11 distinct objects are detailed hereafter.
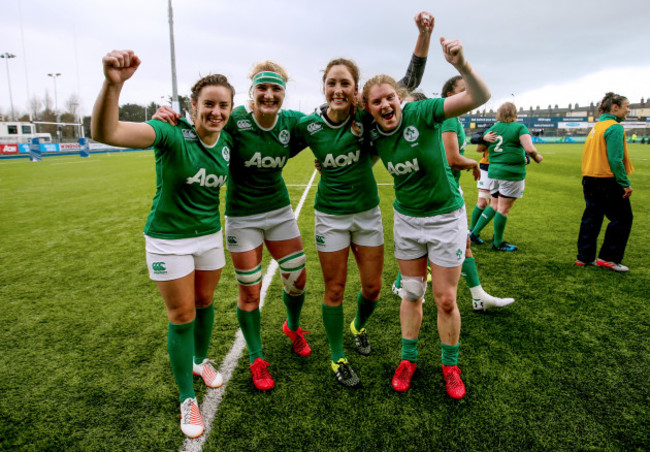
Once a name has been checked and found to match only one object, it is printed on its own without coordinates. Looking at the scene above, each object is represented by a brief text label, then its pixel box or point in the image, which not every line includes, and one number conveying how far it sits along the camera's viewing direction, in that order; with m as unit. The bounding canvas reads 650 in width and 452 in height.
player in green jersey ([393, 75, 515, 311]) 3.35
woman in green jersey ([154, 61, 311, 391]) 2.65
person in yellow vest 4.66
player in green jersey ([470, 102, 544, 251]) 5.50
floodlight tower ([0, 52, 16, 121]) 45.64
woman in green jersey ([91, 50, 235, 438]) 2.28
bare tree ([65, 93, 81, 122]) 65.92
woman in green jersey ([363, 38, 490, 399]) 2.46
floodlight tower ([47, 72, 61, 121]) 56.66
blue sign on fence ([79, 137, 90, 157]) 32.28
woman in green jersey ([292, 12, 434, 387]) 2.57
